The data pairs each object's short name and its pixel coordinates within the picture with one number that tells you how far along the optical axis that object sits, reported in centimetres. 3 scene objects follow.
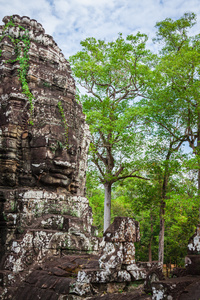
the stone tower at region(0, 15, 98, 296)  603
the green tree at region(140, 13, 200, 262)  1541
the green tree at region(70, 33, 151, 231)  1730
